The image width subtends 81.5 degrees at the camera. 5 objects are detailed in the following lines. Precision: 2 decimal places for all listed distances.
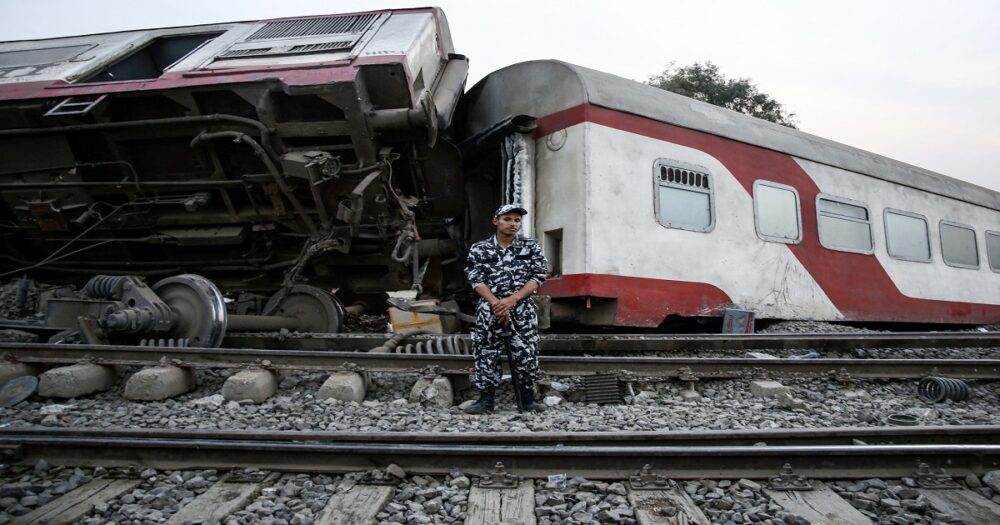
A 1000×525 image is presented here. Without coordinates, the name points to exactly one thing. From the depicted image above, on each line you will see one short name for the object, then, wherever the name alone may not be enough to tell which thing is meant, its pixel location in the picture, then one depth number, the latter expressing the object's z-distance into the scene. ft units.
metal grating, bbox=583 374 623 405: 12.80
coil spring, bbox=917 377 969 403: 12.85
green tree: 85.61
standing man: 12.19
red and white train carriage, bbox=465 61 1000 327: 18.47
